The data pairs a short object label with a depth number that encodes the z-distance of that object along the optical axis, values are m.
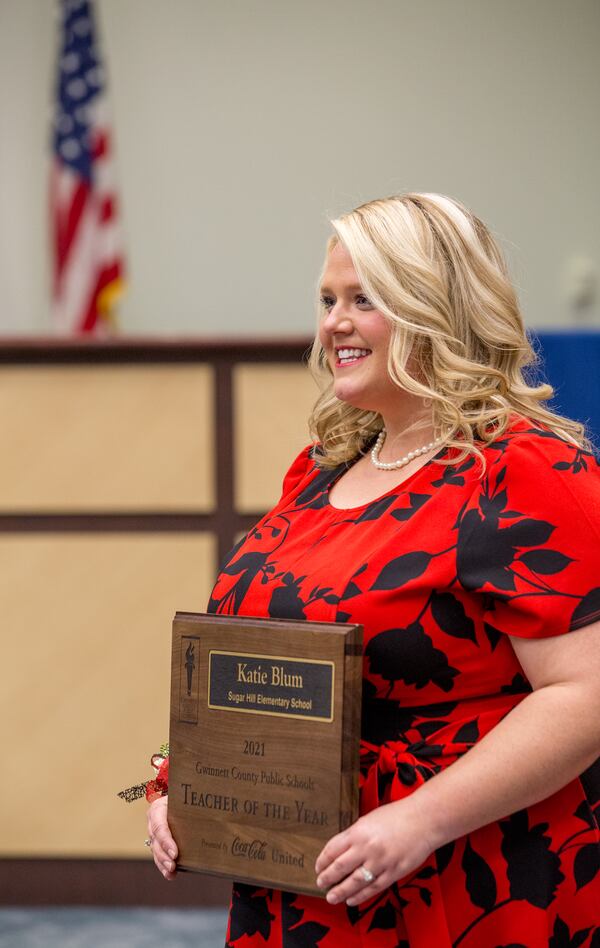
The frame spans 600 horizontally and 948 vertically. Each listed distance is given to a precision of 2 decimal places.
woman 3.20
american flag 8.55
